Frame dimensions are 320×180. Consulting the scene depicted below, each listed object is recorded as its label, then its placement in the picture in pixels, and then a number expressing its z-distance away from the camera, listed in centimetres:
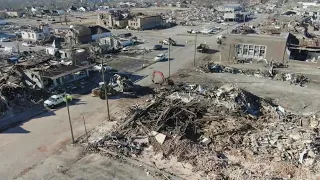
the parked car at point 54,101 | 2885
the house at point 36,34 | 6494
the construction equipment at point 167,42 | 5755
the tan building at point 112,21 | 8194
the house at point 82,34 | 6047
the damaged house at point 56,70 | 3353
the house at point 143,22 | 7881
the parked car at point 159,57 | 4605
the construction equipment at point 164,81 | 3431
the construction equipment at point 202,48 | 5122
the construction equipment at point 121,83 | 3284
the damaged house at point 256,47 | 4069
